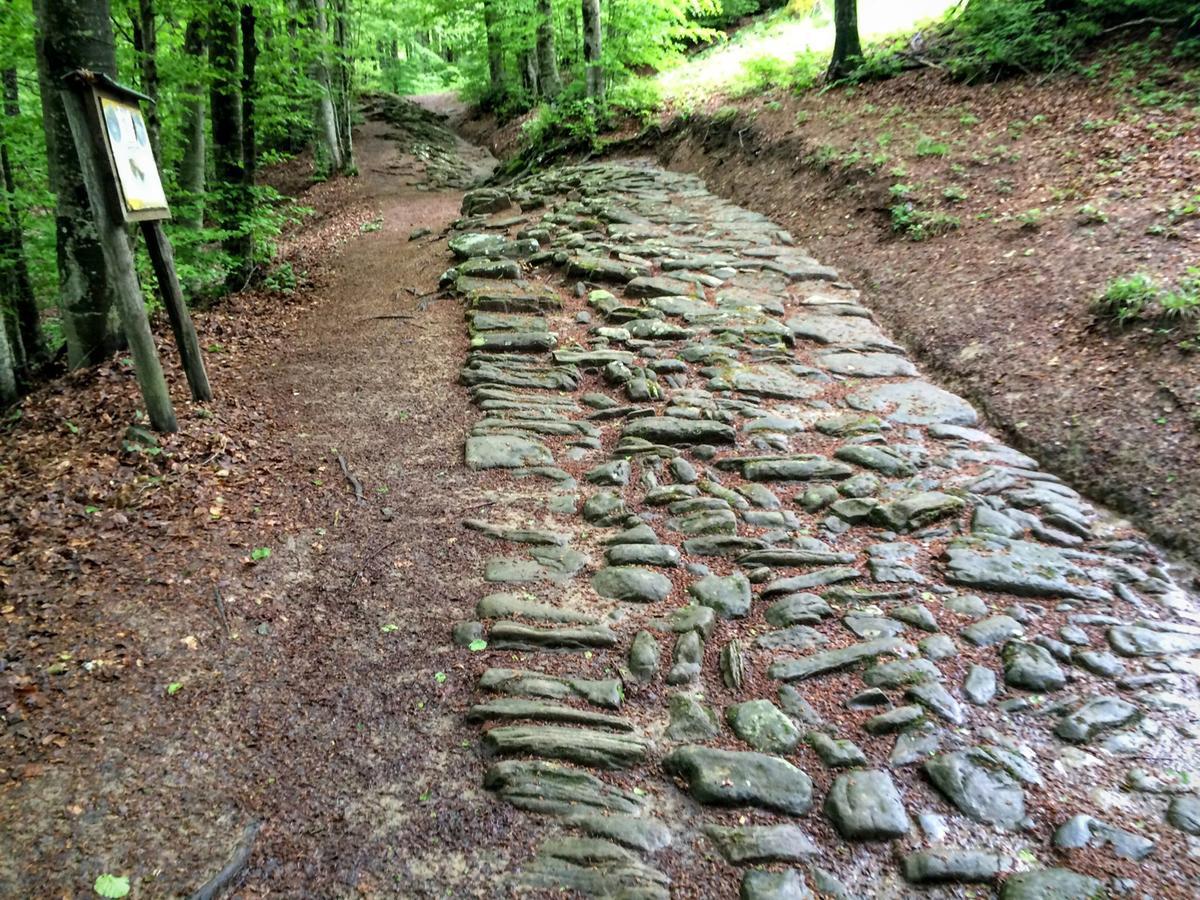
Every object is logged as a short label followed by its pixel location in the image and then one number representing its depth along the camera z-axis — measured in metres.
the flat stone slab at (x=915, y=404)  5.68
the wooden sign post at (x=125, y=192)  4.19
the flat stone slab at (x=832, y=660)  3.34
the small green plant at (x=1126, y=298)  5.60
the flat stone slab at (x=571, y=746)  2.91
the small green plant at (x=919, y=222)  8.12
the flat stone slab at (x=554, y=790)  2.71
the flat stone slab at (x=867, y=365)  6.50
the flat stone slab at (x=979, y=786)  2.65
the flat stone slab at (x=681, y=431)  5.43
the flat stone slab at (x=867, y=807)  2.60
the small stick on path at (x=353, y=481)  4.83
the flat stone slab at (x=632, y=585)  3.90
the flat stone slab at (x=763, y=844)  2.53
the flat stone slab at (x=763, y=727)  2.98
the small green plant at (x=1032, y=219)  7.33
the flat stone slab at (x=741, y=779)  2.74
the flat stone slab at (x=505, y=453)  5.21
